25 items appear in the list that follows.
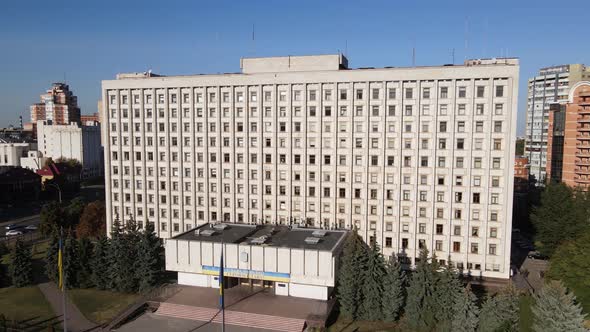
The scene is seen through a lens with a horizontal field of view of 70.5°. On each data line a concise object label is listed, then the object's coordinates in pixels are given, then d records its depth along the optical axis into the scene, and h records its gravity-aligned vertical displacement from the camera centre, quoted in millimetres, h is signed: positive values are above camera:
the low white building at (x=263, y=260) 43750 -12749
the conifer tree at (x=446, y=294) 38384 -13910
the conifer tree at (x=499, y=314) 34469 -14235
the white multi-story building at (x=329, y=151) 51625 -1087
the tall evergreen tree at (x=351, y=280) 41250 -13442
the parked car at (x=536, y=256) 65562 -17544
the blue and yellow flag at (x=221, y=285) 34438 -11931
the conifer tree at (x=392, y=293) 40812 -14647
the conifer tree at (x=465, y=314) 34906 -14352
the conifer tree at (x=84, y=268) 51250 -15536
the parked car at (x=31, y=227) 85156 -17922
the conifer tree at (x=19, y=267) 51625 -15654
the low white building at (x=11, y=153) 156875 -4642
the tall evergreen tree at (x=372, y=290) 41219 -14503
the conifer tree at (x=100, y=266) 50344 -15105
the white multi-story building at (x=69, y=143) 163875 -721
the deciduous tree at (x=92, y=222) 70812 -13841
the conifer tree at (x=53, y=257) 51781 -14447
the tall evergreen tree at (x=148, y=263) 48281 -14139
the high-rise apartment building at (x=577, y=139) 86688 +1380
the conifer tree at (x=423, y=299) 39469 -14712
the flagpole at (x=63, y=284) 37812 -13445
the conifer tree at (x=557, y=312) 31141 -12778
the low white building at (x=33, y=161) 150750 -7381
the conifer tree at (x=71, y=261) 50406 -14579
